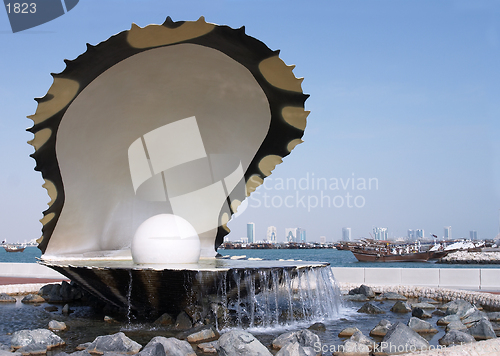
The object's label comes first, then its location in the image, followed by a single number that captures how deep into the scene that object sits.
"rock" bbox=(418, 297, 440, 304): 10.37
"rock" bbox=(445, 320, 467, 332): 7.14
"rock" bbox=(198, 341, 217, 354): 5.98
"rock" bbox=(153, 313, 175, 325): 7.52
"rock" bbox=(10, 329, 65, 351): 5.99
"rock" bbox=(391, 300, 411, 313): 8.98
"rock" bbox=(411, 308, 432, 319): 8.37
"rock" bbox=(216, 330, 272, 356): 5.43
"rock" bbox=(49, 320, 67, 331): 7.18
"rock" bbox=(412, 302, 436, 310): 9.44
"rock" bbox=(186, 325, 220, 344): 6.53
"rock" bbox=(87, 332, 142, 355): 5.76
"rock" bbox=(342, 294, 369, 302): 10.74
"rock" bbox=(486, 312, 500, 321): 7.92
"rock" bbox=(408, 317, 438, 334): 7.16
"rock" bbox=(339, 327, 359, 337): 6.88
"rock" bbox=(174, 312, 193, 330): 7.28
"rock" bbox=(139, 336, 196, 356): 5.12
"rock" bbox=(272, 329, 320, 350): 6.02
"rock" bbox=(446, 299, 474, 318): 8.43
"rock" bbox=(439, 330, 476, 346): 6.15
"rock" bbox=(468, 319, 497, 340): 6.51
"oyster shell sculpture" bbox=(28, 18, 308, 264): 8.48
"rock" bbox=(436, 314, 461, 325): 7.75
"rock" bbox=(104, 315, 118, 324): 7.80
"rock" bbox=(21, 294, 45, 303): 10.21
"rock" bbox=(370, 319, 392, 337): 6.85
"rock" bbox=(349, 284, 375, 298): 11.23
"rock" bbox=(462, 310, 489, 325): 7.81
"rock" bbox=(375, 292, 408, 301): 10.81
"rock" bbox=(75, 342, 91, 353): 5.90
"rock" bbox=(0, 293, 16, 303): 10.25
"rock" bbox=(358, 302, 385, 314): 8.96
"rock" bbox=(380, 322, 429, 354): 5.79
